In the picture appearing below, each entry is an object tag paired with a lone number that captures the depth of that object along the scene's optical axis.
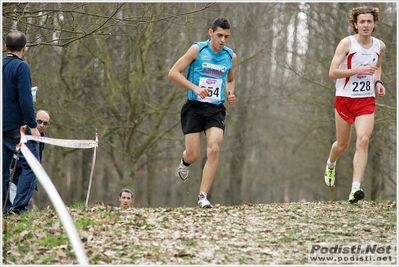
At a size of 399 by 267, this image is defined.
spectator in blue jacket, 16.20
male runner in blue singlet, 19.12
